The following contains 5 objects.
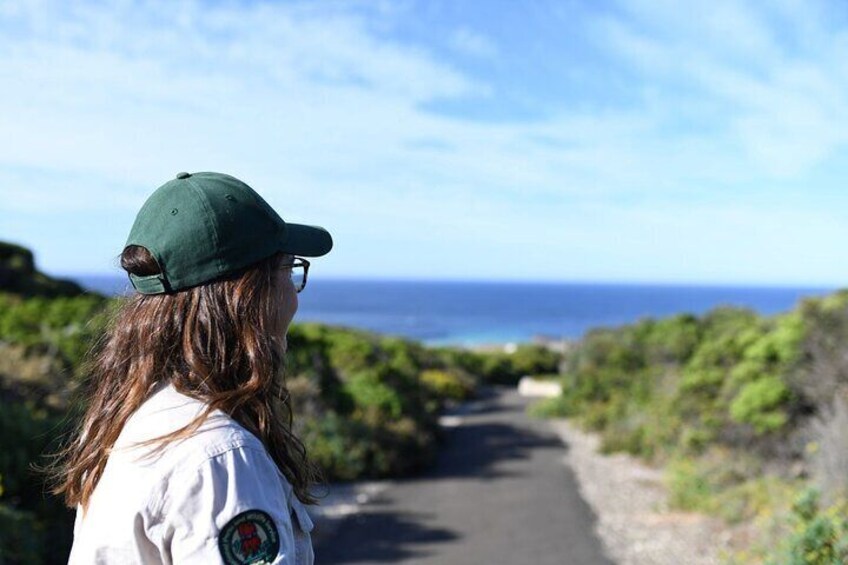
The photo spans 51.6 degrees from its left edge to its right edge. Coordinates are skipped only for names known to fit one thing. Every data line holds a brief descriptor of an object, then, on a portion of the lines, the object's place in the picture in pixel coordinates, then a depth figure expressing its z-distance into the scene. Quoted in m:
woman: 1.44
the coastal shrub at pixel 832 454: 6.75
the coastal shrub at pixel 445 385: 21.22
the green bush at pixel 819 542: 5.06
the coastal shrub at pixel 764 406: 10.15
